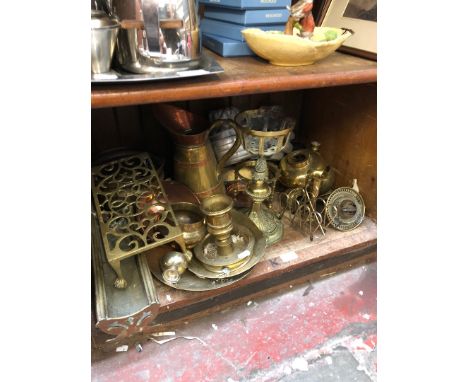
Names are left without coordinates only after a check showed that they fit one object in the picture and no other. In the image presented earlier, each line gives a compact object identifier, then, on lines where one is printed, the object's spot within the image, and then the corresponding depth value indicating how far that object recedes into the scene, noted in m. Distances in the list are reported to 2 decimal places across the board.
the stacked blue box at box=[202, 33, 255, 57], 0.68
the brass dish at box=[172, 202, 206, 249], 0.74
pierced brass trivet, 0.63
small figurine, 0.61
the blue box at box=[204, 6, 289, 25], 0.67
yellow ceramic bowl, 0.59
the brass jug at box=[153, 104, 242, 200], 0.79
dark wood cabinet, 0.52
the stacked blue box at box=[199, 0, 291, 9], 0.65
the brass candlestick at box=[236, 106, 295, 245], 0.73
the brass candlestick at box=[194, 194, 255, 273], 0.66
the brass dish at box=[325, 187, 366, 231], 0.87
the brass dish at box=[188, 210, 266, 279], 0.69
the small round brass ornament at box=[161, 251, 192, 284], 0.66
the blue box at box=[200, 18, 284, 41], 0.69
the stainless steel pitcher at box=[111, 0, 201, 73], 0.48
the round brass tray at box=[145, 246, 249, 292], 0.68
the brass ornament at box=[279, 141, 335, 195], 0.94
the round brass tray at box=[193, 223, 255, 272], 0.69
